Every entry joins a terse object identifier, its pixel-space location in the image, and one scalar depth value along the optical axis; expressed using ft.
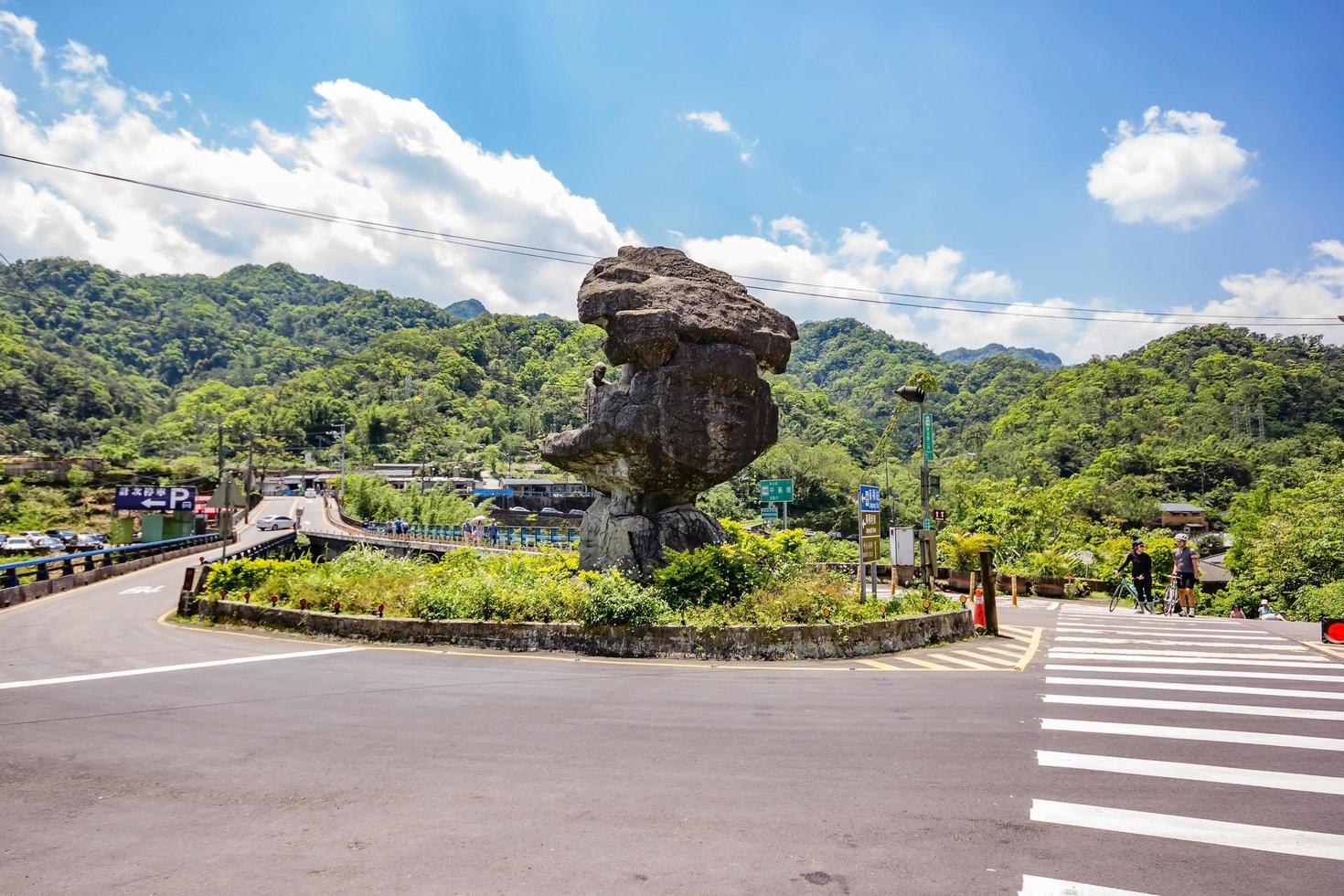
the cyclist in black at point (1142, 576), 59.62
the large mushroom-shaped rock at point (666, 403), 50.62
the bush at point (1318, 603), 68.95
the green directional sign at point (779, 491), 75.60
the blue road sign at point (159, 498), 163.02
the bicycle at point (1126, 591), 60.49
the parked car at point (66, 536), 163.18
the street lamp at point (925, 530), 52.70
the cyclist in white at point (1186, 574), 55.52
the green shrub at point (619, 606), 38.75
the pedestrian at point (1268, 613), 73.57
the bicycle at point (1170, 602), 58.95
